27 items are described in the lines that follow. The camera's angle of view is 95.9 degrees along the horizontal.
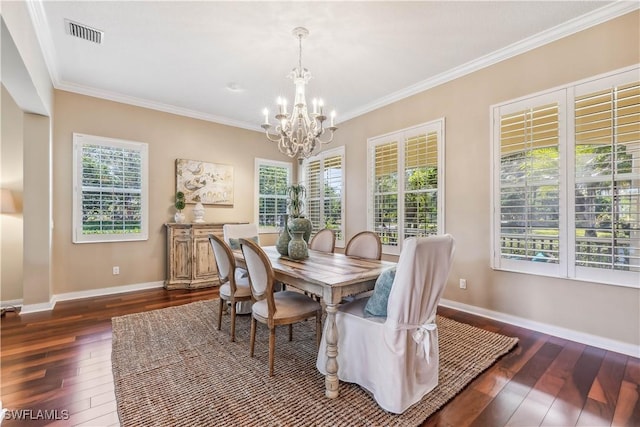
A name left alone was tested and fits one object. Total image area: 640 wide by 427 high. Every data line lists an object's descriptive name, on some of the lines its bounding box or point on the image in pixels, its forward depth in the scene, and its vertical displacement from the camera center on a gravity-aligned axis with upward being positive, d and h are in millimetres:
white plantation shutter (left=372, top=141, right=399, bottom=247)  4320 +322
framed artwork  4793 +533
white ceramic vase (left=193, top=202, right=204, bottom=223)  4793 -11
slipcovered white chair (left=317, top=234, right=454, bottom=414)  1699 -779
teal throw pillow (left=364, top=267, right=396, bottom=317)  1843 -532
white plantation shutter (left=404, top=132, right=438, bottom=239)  3826 +382
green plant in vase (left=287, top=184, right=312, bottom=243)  2646 -52
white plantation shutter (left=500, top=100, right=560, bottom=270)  2789 +293
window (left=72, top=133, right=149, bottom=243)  3992 +330
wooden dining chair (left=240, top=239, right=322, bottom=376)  2076 -733
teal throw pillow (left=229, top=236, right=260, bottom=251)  3412 -374
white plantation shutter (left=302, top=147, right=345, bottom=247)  5254 +439
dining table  1862 -462
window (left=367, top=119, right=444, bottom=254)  3803 +413
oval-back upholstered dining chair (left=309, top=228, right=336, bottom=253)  3520 -363
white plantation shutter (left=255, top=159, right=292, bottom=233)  5762 +446
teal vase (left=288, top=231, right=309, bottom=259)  2689 -322
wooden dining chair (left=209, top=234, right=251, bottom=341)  2641 -672
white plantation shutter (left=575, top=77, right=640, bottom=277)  2373 +299
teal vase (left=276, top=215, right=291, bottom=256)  2887 -297
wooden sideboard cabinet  4426 -686
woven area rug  1681 -1185
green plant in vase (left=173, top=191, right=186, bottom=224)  4605 +101
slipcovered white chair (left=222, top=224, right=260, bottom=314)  3402 -301
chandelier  2865 +855
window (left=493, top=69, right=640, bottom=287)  2404 +287
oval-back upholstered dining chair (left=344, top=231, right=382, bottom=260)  2959 -360
